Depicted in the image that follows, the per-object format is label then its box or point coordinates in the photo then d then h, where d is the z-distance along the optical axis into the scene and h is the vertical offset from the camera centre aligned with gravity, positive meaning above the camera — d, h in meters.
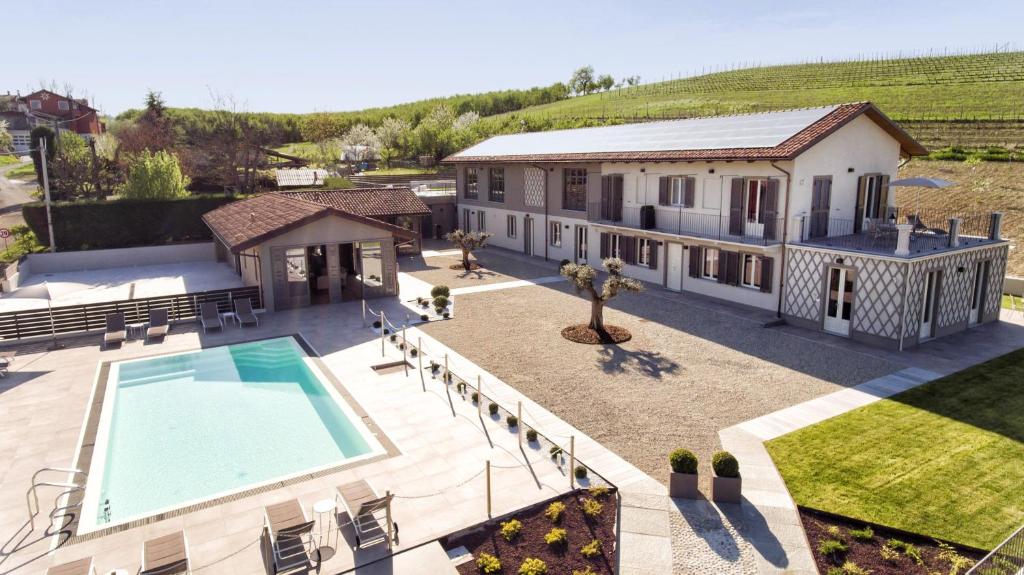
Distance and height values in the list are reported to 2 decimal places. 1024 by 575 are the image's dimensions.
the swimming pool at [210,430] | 11.31 -5.85
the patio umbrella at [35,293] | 18.14 -3.67
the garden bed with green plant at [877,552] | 8.80 -5.70
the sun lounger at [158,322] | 20.64 -5.23
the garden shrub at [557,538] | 9.20 -5.52
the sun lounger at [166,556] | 8.23 -5.27
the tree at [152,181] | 37.22 -0.79
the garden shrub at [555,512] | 9.84 -5.50
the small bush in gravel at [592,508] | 10.02 -5.56
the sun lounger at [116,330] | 19.81 -5.31
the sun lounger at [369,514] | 9.23 -5.32
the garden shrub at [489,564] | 8.59 -5.51
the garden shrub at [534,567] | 8.54 -5.53
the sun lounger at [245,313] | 21.45 -5.12
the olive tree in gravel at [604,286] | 19.16 -3.69
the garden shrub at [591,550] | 9.05 -5.59
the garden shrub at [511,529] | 9.34 -5.48
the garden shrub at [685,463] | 10.45 -5.00
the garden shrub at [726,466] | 10.33 -5.00
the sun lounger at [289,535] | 8.80 -5.34
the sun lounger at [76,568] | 8.23 -5.31
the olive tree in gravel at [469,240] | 30.20 -3.61
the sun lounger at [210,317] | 21.06 -5.15
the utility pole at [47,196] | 31.14 -1.45
